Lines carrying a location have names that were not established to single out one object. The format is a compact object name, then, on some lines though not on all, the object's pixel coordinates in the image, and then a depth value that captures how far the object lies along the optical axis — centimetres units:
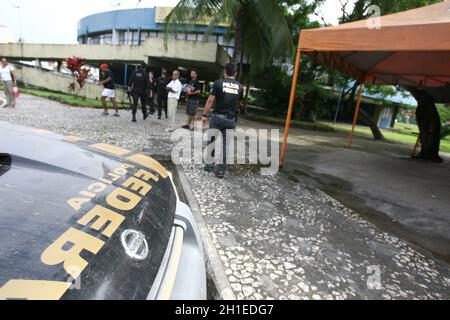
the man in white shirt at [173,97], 810
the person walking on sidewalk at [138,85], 837
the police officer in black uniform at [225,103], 439
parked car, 93
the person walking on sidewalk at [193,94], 789
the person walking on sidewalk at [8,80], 834
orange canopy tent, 363
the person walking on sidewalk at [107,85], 890
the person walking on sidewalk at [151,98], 1063
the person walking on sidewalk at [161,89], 1028
